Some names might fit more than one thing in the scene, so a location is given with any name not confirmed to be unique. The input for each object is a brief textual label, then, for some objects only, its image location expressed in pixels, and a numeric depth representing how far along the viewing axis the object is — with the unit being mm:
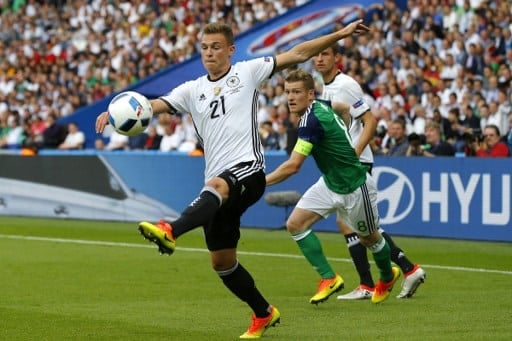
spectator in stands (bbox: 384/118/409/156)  19406
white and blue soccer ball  8773
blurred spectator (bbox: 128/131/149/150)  25734
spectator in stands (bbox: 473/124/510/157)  18406
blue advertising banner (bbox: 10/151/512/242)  17750
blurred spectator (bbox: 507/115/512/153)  19092
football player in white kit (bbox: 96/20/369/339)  8609
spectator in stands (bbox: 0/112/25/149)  30219
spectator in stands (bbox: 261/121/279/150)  23031
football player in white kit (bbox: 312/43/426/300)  11547
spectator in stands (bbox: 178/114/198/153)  24359
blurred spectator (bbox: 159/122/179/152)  25094
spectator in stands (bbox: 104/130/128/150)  25778
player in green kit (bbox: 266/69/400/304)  10625
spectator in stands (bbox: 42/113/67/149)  27375
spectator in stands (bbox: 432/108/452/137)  20797
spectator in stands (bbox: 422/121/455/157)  19188
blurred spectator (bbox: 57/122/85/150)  26922
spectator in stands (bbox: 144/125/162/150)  25438
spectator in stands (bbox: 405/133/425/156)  19031
